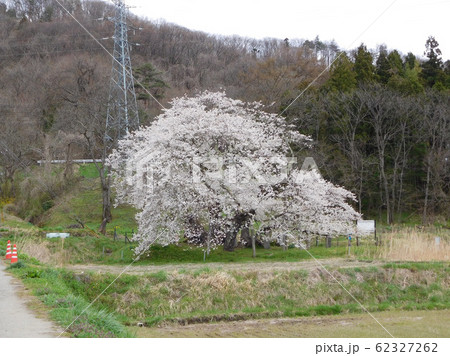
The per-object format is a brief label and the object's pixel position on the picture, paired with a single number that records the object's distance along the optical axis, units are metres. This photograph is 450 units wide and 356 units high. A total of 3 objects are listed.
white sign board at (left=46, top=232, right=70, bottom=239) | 24.23
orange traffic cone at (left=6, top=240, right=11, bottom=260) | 17.24
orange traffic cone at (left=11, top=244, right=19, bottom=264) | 15.83
